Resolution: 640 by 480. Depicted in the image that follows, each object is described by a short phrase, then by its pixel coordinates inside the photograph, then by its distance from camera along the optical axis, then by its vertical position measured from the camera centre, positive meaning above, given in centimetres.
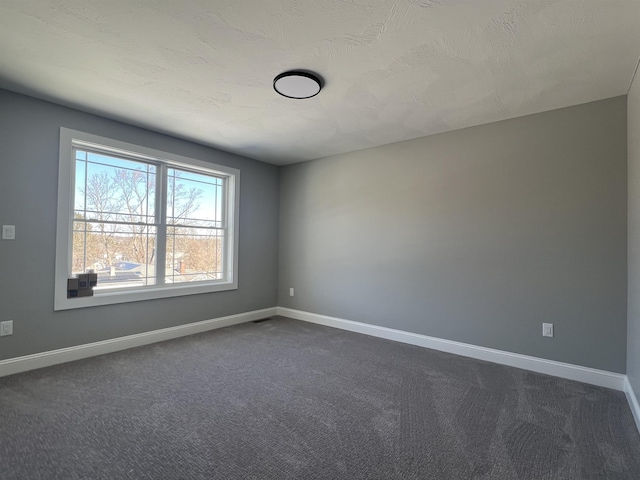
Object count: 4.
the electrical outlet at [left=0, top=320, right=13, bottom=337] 278 -82
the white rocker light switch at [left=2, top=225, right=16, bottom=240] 279 +4
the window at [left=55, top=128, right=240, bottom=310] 322 +22
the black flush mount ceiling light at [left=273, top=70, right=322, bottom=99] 245 +130
